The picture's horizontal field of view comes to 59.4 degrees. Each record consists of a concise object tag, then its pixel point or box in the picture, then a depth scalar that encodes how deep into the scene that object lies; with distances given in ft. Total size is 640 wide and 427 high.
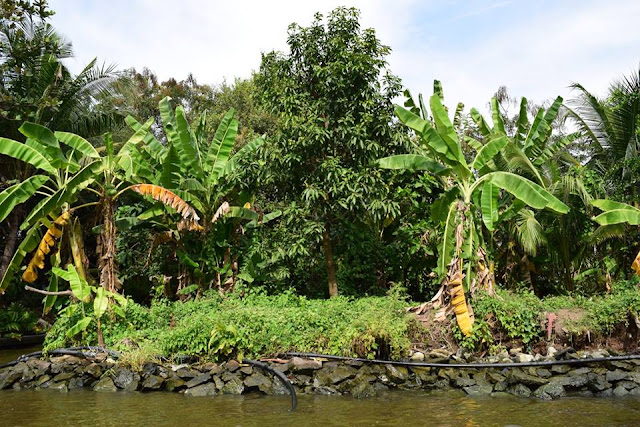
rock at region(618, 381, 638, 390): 25.23
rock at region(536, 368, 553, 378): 26.35
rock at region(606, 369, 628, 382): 25.62
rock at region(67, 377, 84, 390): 28.98
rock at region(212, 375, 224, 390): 26.77
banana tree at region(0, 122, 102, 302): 31.50
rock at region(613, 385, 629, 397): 24.88
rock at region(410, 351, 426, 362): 28.25
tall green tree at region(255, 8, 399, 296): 36.22
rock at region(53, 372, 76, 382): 29.37
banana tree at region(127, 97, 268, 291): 36.96
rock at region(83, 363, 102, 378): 29.12
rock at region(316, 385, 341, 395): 26.23
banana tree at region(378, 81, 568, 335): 29.53
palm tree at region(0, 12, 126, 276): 44.57
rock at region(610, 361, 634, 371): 26.43
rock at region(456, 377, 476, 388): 26.37
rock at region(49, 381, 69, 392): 28.71
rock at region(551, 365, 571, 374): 26.32
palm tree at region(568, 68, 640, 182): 39.40
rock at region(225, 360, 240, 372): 27.43
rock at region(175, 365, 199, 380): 27.53
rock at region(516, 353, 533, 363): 27.71
